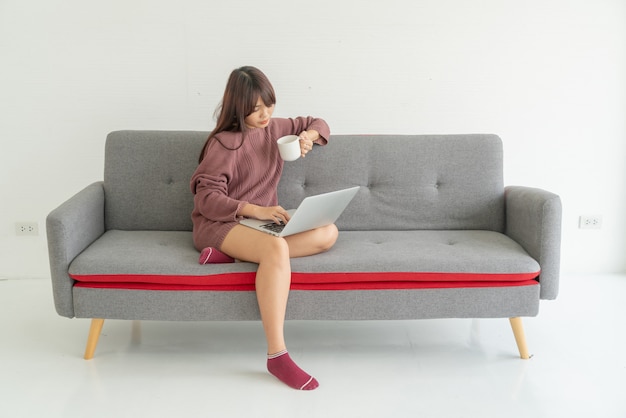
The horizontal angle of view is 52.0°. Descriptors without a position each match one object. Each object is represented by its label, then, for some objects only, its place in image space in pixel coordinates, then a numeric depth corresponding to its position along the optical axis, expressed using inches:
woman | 87.4
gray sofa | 90.4
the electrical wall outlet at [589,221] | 133.8
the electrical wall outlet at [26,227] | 132.3
